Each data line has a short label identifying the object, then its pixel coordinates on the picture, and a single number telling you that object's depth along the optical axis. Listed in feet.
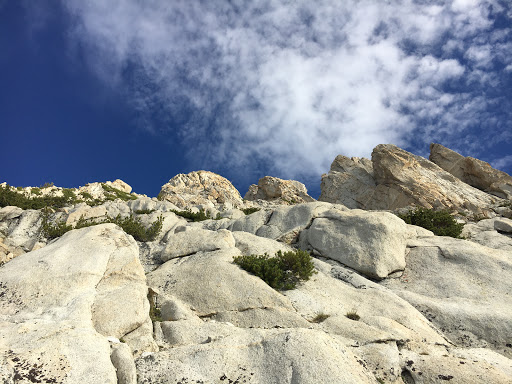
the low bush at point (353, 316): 39.19
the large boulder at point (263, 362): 24.62
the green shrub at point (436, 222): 74.23
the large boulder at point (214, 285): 39.88
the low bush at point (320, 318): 38.04
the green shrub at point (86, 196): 123.75
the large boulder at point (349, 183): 188.44
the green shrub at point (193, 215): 88.37
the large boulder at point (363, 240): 54.70
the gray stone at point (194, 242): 53.16
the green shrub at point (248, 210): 98.17
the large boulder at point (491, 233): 67.56
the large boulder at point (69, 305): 23.13
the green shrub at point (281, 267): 45.16
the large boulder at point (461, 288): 39.99
